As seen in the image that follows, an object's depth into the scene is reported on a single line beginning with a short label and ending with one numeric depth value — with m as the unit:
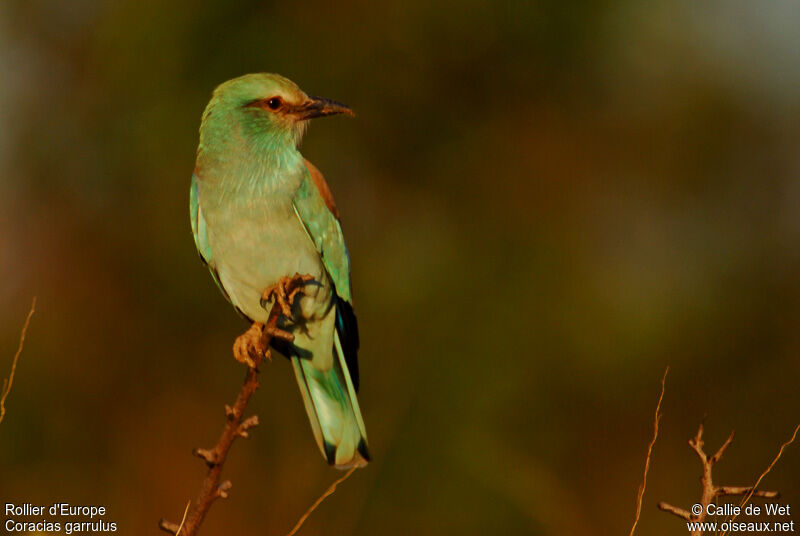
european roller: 6.80
